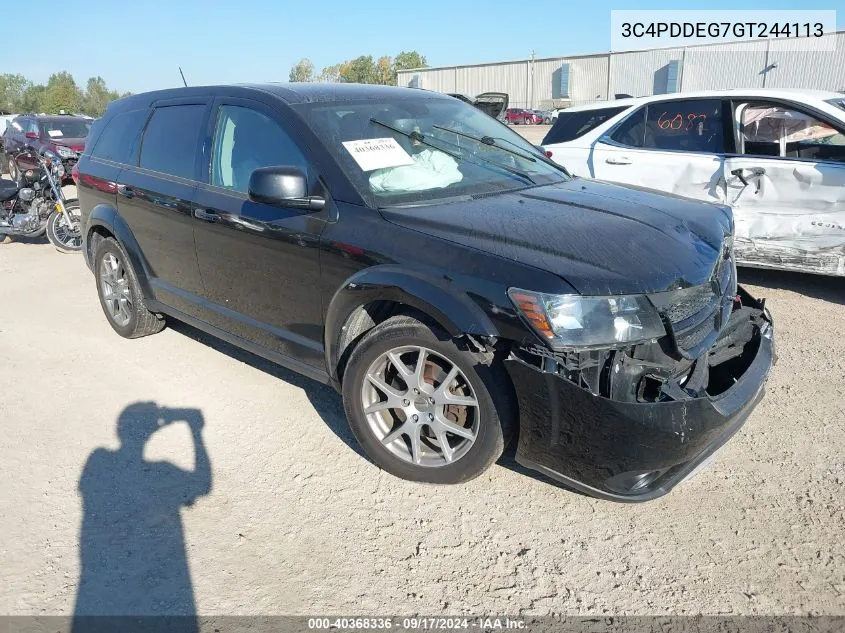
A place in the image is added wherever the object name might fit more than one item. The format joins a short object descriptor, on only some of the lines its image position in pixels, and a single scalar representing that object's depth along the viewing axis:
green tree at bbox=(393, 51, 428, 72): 95.31
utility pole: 66.00
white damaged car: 5.52
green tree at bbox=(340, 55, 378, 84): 87.44
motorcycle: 9.01
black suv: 2.59
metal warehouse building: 43.25
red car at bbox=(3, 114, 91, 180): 14.27
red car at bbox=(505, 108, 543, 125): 49.19
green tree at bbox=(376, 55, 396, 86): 84.18
